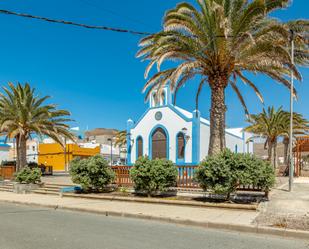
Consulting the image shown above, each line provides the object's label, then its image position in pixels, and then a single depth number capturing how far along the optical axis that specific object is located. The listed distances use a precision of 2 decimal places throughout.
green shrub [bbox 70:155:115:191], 15.12
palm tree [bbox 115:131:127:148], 47.86
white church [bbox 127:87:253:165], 26.72
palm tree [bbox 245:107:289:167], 30.50
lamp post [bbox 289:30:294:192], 14.56
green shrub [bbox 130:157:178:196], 13.21
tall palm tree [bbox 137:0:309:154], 13.67
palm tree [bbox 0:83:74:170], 24.95
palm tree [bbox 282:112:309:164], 30.62
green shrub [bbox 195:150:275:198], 10.96
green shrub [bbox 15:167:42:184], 18.78
